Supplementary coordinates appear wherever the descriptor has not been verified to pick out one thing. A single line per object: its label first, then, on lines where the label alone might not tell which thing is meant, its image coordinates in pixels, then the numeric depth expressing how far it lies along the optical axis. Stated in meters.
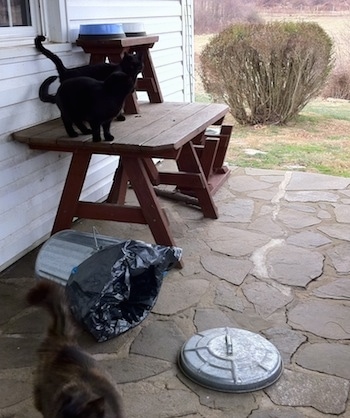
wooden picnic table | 2.72
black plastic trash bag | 2.20
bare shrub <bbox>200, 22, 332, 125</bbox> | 6.45
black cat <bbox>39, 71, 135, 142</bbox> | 2.69
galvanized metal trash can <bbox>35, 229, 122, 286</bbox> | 2.41
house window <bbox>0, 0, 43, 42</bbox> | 2.85
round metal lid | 1.97
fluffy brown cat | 1.46
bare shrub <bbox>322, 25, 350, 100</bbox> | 8.51
